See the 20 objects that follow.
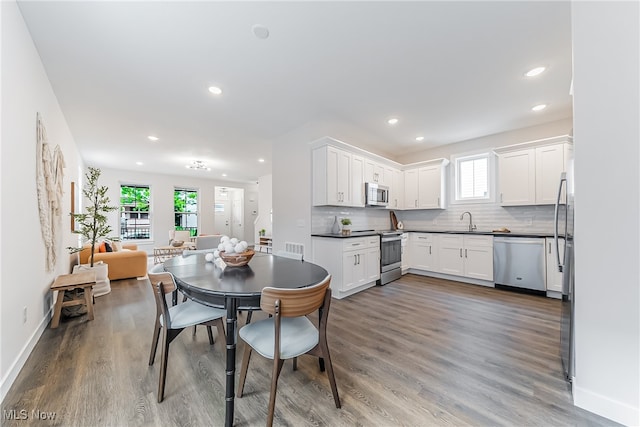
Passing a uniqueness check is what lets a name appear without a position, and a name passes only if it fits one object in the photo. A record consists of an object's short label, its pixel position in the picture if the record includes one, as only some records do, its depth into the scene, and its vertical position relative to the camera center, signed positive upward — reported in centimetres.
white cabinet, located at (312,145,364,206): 388 +57
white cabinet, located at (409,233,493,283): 426 -80
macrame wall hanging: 237 +24
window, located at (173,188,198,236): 875 +12
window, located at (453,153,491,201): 480 +69
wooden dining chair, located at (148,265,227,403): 159 -76
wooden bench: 264 -85
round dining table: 139 -45
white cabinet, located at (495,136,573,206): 385 +69
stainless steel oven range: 439 -83
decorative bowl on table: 198 -37
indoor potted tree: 370 -34
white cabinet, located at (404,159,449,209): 509 +56
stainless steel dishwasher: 376 -81
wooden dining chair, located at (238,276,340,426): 132 -77
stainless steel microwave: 460 +35
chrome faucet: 486 -27
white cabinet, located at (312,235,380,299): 367 -77
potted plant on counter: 423 -24
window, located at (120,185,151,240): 782 +2
